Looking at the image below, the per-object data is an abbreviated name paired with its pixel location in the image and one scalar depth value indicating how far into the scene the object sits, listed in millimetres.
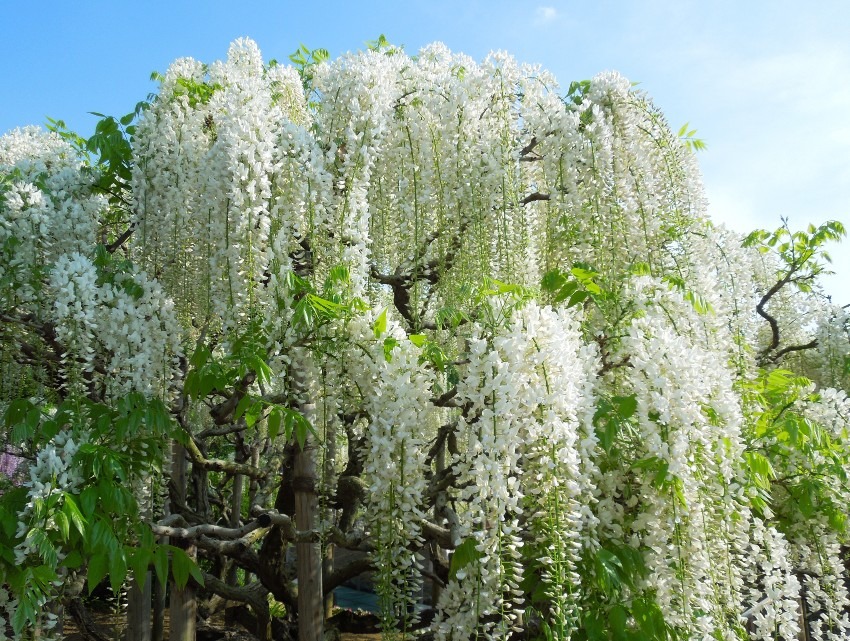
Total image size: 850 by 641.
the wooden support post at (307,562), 4820
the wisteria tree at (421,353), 3230
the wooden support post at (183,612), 5457
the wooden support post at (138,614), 5559
